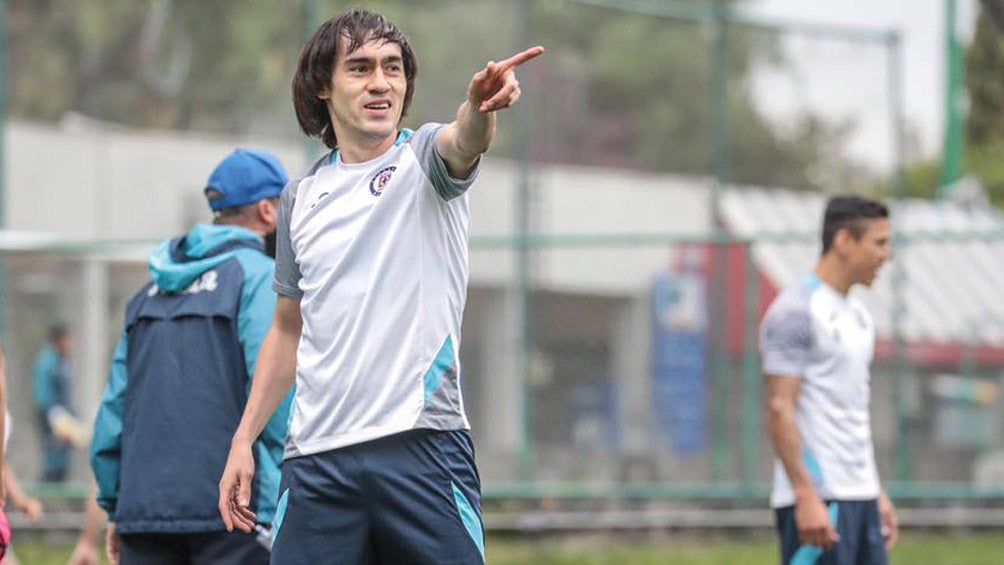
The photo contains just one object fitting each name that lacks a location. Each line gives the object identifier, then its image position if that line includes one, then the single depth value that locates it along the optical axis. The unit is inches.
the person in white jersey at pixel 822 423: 547.8
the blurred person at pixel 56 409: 1014.4
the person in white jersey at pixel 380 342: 359.3
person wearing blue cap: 449.1
